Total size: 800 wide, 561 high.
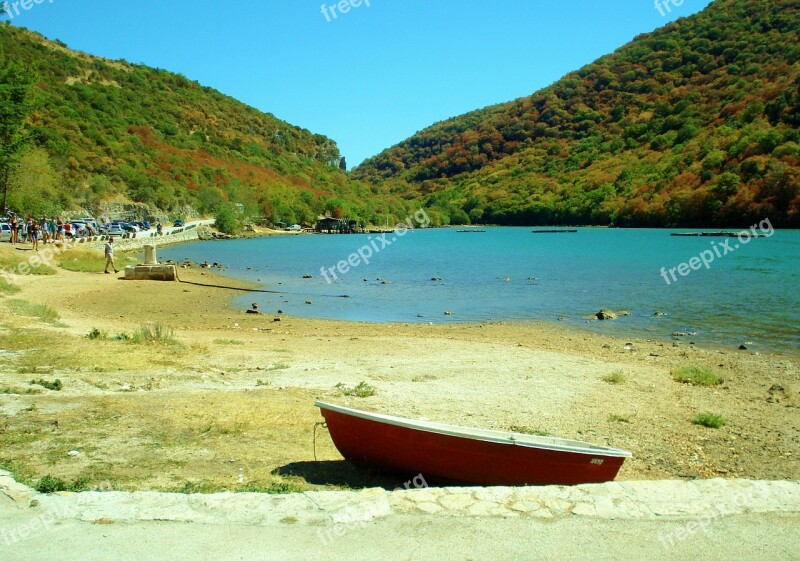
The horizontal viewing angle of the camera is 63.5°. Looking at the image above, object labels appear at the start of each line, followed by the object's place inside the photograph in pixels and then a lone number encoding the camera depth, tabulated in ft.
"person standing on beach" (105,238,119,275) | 111.86
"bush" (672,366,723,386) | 45.11
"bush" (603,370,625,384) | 44.61
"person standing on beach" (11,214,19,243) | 131.44
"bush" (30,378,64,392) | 32.32
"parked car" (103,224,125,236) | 203.11
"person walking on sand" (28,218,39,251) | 122.42
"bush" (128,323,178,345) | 47.83
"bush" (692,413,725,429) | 34.32
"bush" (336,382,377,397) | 36.82
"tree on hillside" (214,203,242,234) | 362.74
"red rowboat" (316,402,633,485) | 20.65
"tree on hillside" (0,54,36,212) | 113.60
